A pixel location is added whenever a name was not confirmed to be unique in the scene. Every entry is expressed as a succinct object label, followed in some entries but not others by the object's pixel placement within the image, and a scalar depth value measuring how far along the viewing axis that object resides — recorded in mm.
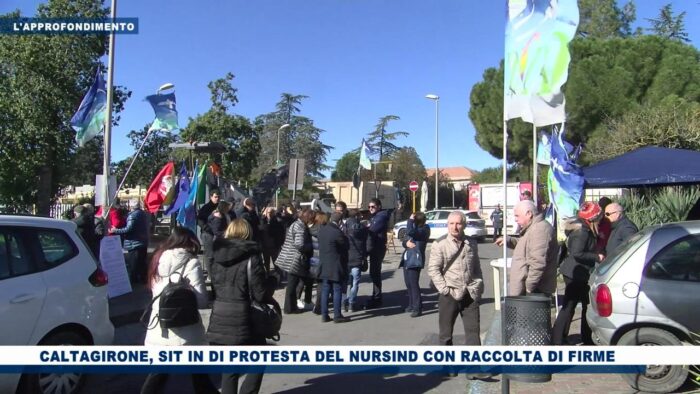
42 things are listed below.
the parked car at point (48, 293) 4457
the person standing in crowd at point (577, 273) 6496
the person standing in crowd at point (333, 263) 8609
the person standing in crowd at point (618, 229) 6871
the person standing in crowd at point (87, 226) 10469
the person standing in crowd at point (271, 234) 11883
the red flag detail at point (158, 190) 11859
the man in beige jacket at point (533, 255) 5559
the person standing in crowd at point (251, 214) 10745
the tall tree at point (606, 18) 40719
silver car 4930
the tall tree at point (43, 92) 18500
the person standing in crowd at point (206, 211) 11218
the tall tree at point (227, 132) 33188
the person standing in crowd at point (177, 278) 4242
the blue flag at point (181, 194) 12602
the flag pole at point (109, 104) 12445
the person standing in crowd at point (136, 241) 10633
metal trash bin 4730
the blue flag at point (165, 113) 12852
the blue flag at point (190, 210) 12664
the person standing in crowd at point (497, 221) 26203
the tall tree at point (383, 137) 74062
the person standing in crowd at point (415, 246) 9109
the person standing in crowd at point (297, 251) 9211
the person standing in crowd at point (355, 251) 9461
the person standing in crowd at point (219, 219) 10312
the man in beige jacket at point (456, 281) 5574
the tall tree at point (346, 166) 79625
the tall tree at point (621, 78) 24641
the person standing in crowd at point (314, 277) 9008
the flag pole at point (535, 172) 7992
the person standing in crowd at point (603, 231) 7708
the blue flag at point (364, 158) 30914
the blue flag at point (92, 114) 12359
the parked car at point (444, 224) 24875
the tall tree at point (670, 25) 41750
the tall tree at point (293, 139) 72875
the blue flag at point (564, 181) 9266
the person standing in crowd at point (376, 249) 10000
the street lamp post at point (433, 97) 38888
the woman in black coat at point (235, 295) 4219
